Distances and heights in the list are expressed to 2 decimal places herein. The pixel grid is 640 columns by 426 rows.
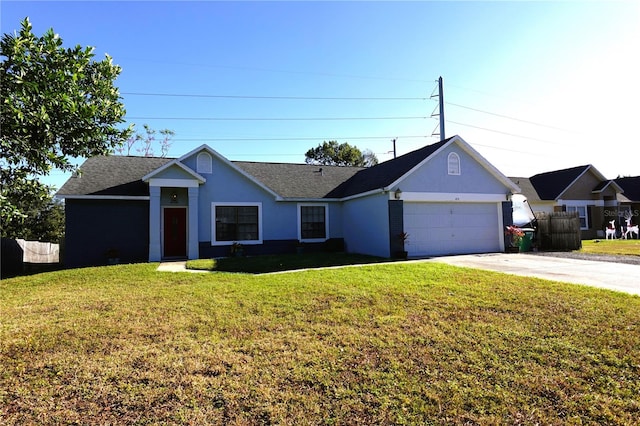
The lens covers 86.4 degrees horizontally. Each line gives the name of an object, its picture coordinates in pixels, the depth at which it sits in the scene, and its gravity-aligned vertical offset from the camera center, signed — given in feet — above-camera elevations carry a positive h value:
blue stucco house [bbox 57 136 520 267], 44.83 +2.34
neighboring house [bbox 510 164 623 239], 85.61 +6.22
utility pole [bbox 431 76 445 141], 75.09 +25.75
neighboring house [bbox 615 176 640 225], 91.73 +5.82
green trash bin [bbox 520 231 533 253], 53.42 -3.35
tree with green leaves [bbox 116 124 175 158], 113.39 +29.48
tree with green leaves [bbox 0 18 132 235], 16.62 +6.41
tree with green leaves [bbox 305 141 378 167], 139.33 +28.99
